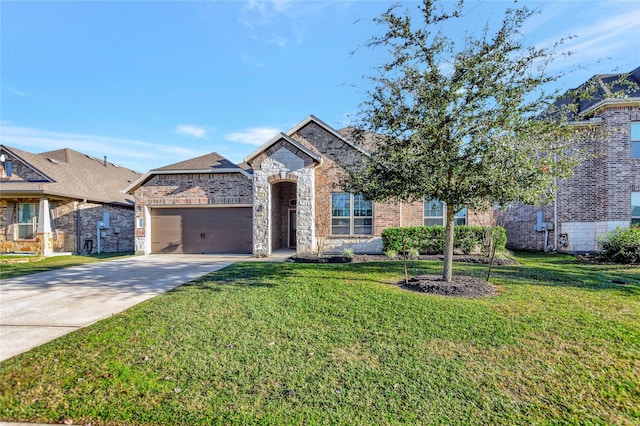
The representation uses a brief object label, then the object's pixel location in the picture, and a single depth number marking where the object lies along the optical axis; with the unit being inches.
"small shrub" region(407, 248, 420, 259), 397.7
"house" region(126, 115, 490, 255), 492.4
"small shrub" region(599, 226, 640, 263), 386.6
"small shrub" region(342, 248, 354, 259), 420.5
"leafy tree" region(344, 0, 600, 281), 213.0
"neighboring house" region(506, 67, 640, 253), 481.1
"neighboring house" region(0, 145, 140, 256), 562.6
